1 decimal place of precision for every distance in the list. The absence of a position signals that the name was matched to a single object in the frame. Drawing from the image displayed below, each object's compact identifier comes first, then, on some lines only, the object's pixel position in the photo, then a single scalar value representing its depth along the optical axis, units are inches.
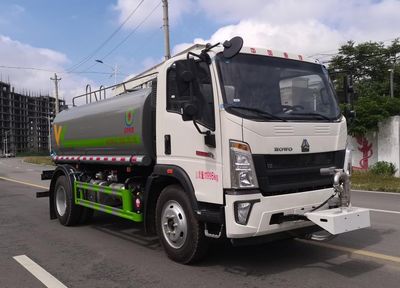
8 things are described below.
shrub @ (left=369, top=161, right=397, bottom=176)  791.1
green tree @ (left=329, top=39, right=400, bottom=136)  1596.9
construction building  6402.6
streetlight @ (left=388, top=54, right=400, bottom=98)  1445.4
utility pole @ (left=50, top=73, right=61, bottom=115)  2525.3
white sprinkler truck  216.2
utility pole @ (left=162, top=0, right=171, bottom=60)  933.8
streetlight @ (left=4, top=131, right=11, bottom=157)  6254.9
